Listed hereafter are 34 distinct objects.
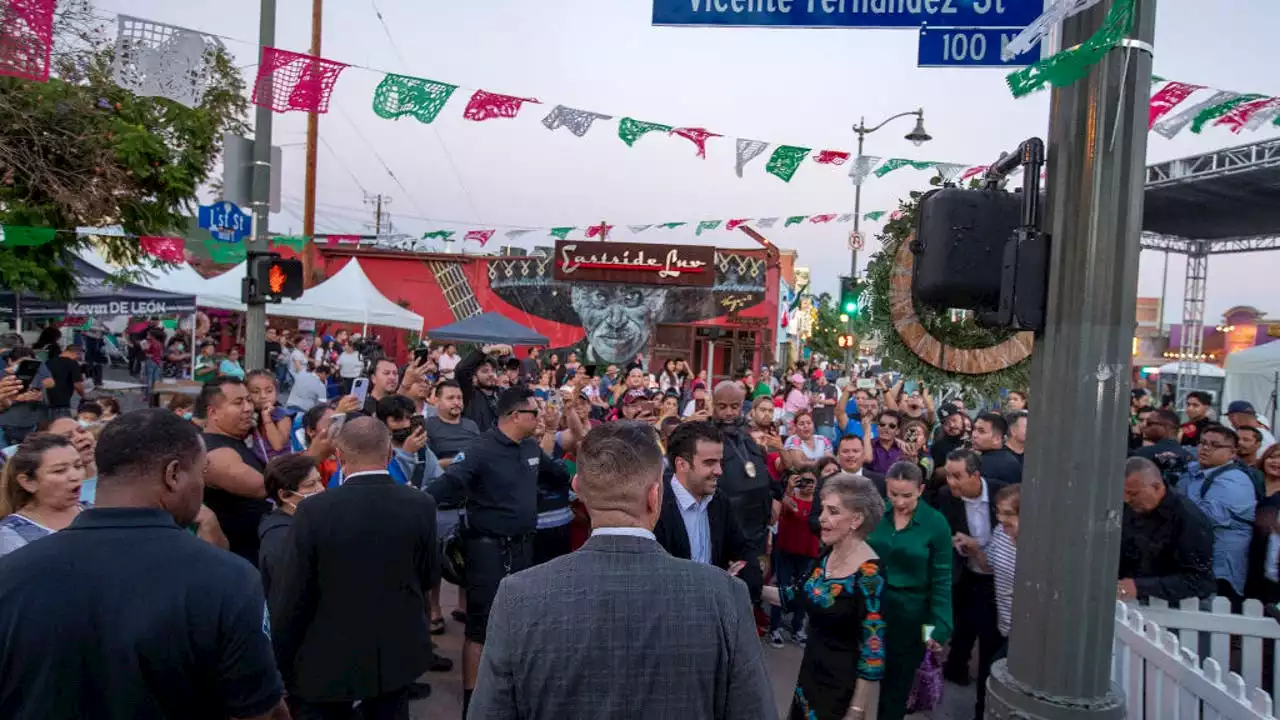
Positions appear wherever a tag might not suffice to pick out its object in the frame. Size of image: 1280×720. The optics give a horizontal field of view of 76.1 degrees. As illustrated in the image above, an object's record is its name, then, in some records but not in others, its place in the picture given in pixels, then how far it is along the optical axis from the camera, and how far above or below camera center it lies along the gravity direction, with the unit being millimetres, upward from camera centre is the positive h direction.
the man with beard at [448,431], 5953 -791
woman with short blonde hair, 3371 -1126
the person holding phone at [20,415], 7629 -1072
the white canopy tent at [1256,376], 17391 -236
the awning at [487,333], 16062 -136
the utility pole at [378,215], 53156 +6838
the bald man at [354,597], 3287 -1141
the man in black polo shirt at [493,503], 4695 -1033
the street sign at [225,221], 10133 +1150
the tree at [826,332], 44688 +649
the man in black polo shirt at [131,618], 2037 -785
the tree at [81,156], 12359 +2416
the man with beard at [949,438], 7656 -836
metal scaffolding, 15445 +3681
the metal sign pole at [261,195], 8688 +1324
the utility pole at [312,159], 17188 +3423
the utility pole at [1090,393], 2492 -111
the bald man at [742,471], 5340 -875
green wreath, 6039 +128
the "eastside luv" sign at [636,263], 26797 +2321
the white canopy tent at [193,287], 16828 +497
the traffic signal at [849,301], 16947 +924
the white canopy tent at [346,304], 17688 +319
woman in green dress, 3938 -1160
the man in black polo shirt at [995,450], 6266 -777
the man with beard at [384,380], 7301 -529
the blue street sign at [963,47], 3441 +1285
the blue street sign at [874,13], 3436 +1408
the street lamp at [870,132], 16359 +4282
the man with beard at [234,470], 4152 -803
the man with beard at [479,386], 7789 -603
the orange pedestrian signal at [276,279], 9141 +402
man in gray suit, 1872 -717
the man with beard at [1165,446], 6703 -788
